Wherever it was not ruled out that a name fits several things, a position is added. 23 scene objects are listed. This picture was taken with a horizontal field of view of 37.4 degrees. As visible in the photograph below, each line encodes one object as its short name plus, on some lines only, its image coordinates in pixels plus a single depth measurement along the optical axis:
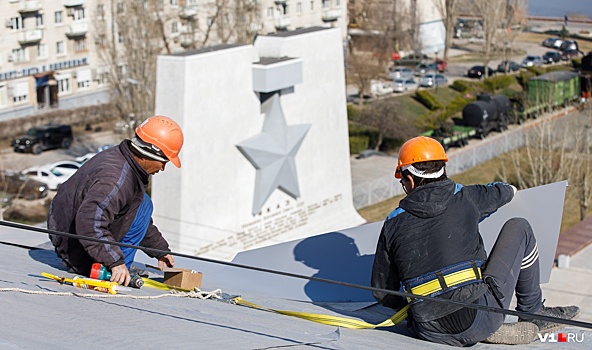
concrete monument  14.34
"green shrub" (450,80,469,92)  37.72
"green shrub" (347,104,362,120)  31.75
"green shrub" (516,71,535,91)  38.41
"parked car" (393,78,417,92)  37.53
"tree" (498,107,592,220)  21.84
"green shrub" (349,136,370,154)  28.73
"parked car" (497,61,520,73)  41.97
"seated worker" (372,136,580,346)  3.95
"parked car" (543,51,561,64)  43.47
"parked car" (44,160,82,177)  24.70
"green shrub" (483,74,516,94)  37.81
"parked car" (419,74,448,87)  38.34
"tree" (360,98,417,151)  29.39
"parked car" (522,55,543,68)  42.94
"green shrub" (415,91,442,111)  34.66
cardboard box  4.62
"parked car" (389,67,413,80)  39.86
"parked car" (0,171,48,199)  23.62
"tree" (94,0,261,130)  26.11
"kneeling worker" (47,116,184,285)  4.41
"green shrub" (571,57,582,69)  41.54
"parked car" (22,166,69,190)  24.27
